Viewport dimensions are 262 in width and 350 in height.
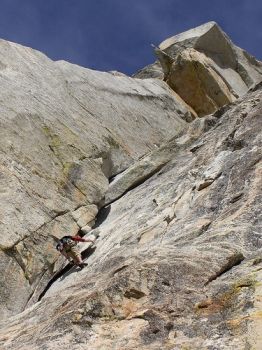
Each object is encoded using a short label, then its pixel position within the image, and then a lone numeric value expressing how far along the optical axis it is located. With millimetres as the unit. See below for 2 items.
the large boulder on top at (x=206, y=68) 46625
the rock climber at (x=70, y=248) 23656
